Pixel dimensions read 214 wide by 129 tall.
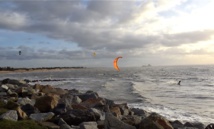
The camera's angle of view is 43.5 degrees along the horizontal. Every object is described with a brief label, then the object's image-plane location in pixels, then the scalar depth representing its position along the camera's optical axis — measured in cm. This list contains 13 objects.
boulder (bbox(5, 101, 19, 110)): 947
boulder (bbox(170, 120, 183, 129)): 965
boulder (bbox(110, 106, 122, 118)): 1034
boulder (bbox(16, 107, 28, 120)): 844
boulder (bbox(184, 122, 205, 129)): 1006
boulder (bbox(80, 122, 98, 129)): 734
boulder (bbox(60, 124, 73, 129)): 740
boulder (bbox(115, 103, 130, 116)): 1133
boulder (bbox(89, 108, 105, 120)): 906
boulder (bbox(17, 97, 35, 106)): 1092
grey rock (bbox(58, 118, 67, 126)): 797
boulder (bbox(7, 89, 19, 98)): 1375
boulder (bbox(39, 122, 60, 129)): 770
